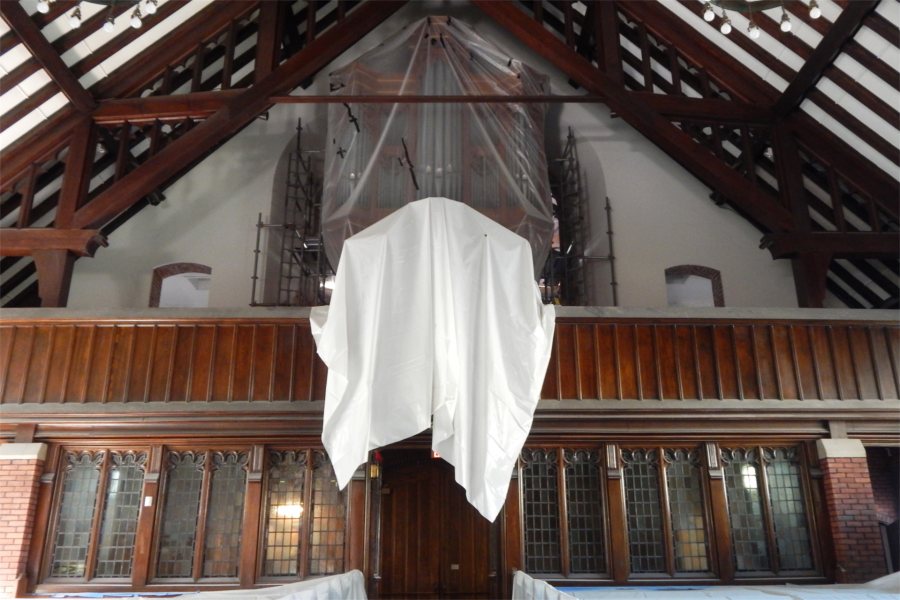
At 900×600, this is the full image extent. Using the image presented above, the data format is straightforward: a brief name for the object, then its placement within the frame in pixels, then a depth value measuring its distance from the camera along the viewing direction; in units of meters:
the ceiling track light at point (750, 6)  4.79
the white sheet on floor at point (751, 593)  4.35
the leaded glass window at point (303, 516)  6.73
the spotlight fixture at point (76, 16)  5.63
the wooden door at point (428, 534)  7.37
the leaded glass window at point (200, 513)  6.72
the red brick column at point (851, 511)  6.50
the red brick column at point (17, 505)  6.47
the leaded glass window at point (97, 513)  6.73
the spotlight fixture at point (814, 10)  4.94
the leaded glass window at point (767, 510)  6.81
